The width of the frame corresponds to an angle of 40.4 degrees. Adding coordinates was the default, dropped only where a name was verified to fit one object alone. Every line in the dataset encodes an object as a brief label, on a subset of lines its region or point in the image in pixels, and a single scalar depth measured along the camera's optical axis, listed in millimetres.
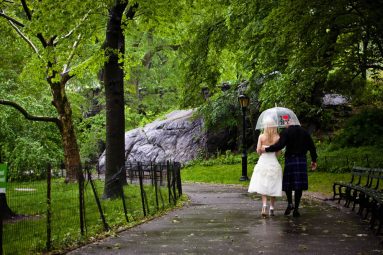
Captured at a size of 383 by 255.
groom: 10555
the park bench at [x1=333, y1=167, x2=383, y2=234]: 8479
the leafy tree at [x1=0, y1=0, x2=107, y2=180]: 15914
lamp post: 23438
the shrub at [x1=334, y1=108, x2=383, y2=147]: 25422
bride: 10602
